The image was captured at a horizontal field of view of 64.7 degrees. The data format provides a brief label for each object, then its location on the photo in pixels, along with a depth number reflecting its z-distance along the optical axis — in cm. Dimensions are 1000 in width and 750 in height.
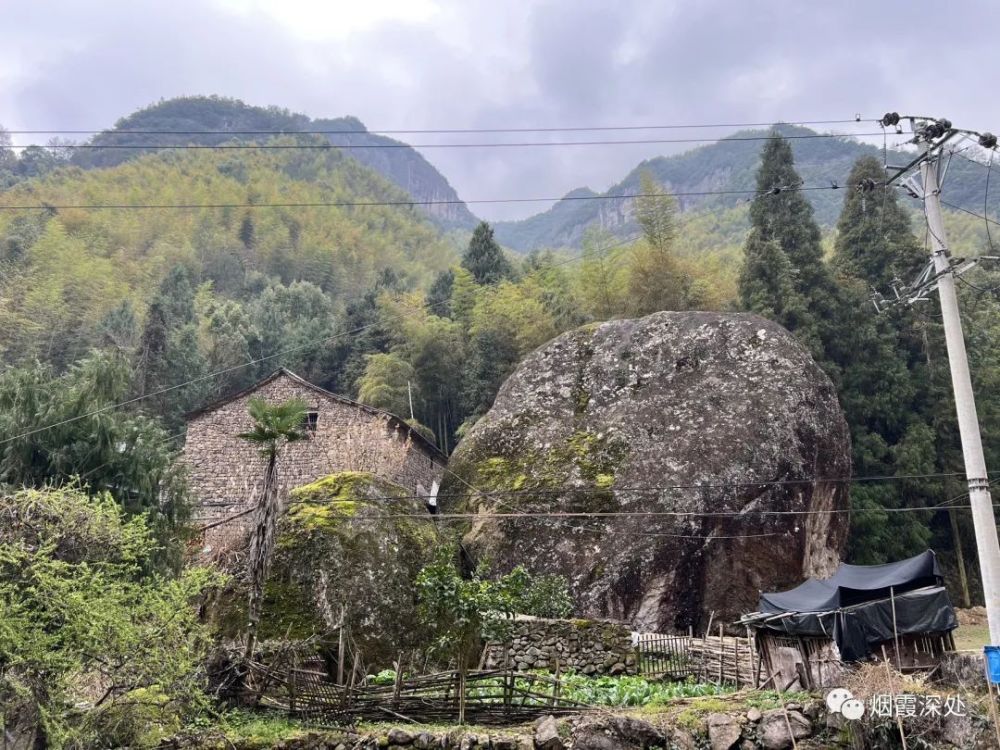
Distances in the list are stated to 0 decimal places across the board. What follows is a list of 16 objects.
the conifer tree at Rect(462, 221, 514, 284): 3684
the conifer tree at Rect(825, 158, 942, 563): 2358
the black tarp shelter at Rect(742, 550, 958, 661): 1066
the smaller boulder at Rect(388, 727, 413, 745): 873
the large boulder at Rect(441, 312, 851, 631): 1620
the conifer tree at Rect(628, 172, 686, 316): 2747
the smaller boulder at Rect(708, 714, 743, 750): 873
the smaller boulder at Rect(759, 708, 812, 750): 876
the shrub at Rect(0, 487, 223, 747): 762
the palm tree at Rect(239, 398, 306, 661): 1078
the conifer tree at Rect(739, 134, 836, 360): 2608
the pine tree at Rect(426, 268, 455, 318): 3628
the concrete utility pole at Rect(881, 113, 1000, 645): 872
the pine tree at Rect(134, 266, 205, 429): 3256
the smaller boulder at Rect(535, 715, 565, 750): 859
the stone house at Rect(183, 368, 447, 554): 2208
